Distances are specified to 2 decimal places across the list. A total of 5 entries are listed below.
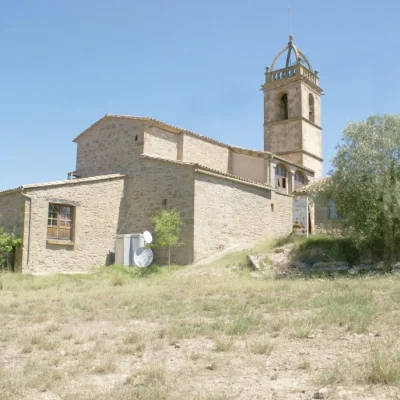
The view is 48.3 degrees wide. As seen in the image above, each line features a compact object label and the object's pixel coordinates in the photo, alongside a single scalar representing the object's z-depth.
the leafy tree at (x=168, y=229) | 18.75
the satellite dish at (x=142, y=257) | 19.28
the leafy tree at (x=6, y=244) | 17.53
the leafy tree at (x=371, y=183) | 15.50
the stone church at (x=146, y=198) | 18.61
